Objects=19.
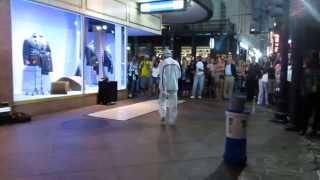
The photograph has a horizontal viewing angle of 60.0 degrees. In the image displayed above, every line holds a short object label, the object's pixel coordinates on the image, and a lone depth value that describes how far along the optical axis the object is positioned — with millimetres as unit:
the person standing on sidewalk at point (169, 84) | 7001
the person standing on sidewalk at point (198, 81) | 12420
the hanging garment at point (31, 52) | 8897
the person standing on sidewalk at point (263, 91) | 10849
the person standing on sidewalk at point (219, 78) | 12522
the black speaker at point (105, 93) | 9901
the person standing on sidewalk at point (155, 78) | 12896
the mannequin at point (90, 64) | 10053
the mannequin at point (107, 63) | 11122
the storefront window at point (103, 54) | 10108
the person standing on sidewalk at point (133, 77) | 12473
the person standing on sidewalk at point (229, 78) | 12217
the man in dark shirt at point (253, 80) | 12323
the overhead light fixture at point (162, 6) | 10514
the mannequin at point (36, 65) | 8866
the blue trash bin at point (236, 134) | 4481
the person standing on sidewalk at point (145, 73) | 12755
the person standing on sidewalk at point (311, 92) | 6200
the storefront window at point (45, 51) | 8700
